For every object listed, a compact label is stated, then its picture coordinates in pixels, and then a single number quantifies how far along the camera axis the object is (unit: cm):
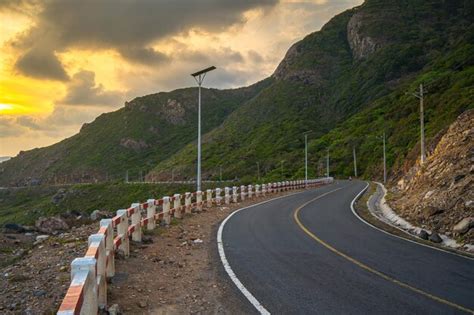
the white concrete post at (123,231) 1085
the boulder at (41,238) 2003
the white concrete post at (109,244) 872
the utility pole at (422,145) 3490
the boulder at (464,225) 1506
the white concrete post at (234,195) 3176
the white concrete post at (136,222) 1298
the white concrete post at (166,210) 1775
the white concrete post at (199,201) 2427
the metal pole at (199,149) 2677
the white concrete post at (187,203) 2214
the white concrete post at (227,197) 2998
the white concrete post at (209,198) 2698
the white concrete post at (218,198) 2892
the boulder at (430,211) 1844
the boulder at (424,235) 1608
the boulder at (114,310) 699
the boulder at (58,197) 13704
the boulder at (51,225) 2580
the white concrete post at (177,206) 2012
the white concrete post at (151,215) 1548
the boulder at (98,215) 2901
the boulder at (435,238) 1538
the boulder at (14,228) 2638
